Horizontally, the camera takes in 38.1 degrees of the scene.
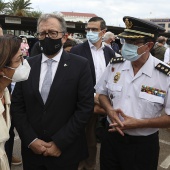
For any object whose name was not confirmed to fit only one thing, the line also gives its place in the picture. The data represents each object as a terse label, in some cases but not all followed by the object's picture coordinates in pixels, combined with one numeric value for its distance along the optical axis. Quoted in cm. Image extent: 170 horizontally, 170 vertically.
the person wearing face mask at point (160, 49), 767
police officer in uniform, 201
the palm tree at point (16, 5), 3253
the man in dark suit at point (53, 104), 207
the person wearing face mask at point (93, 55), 343
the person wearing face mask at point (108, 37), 751
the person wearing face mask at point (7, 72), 180
